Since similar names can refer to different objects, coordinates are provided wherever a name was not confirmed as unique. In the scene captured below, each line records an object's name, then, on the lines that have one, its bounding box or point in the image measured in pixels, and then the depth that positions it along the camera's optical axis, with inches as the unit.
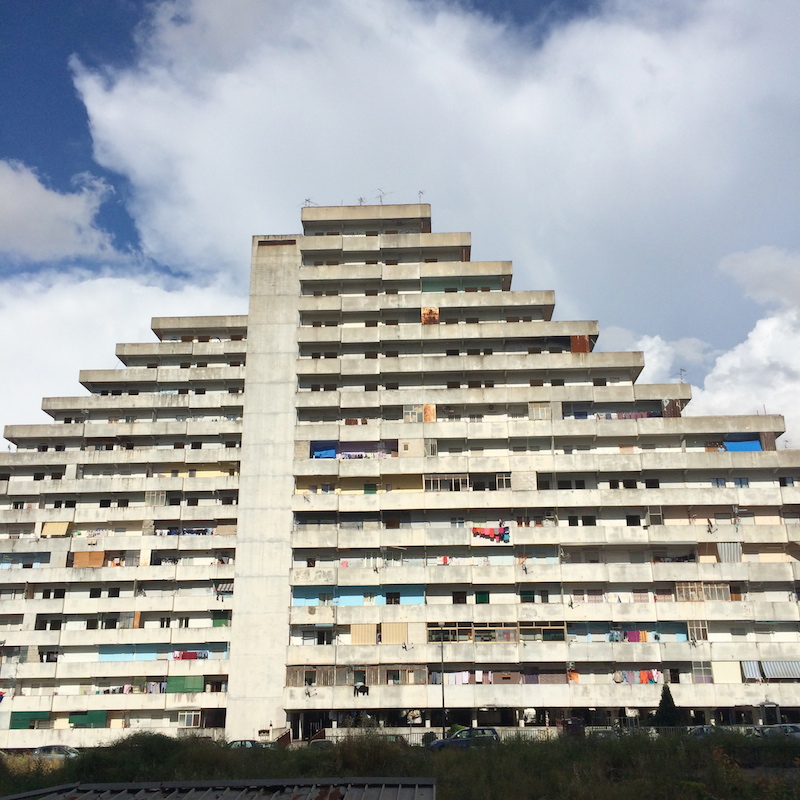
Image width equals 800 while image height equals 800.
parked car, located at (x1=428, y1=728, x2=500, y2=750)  1421.0
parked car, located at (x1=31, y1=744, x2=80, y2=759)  1587.2
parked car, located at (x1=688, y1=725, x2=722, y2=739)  1348.1
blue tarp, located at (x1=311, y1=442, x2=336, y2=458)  2207.2
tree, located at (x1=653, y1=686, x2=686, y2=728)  1763.0
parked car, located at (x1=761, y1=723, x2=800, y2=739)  1360.7
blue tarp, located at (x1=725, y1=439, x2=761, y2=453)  2192.4
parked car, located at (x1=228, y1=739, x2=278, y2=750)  1421.0
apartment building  1989.4
